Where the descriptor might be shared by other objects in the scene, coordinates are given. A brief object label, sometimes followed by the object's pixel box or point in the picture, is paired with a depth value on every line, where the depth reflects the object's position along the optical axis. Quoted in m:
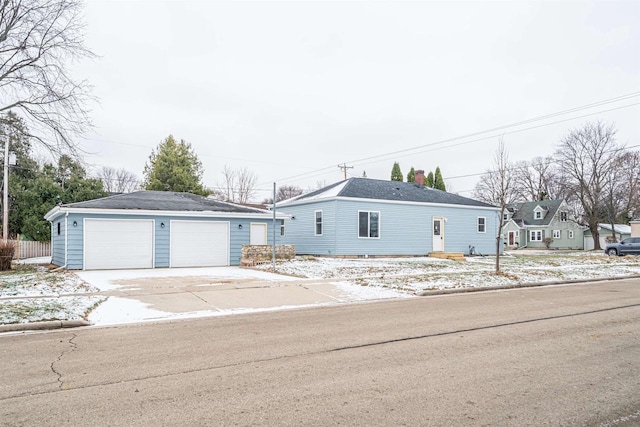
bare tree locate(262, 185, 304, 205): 73.88
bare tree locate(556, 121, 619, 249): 46.00
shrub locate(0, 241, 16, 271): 17.81
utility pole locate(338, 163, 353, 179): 43.59
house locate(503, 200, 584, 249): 53.28
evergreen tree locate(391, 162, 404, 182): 44.41
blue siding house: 24.86
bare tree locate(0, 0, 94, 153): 16.02
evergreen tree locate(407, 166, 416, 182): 45.94
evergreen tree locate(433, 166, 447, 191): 47.56
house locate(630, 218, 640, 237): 42.97
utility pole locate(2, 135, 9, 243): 23.64
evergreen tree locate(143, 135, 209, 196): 41.62
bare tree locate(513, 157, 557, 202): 62.66
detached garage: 18.17
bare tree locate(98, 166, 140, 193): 64.75
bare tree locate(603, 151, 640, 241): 46.84
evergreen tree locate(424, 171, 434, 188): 49.17
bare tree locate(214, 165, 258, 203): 58.98
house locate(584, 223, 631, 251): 50.91
